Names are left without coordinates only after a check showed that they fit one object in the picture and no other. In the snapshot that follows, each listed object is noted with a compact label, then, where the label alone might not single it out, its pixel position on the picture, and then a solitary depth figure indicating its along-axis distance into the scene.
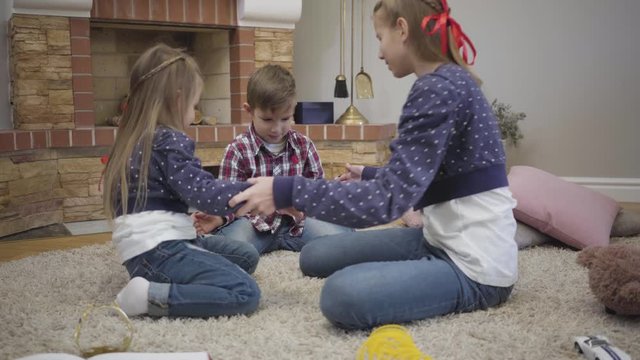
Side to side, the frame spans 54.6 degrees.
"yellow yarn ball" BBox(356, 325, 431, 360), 0.97
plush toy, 1.19
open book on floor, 0.92
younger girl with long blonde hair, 1.24
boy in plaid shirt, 1.76
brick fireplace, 2.39
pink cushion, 1.87
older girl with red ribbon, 1.10
